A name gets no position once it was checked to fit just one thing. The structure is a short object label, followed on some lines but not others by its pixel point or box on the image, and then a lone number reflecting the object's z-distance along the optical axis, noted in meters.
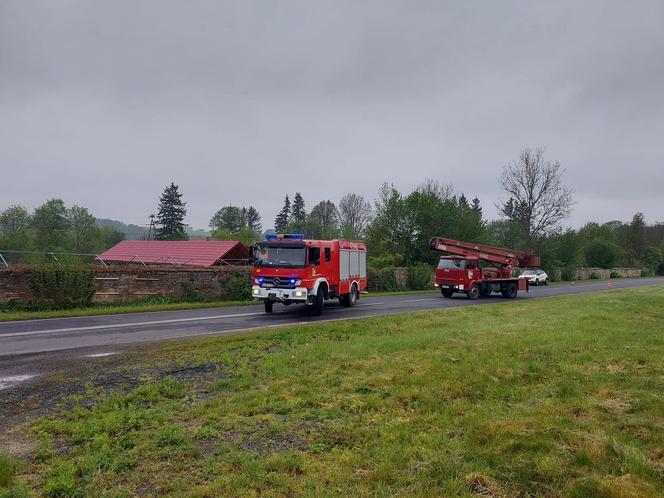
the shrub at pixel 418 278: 35.69
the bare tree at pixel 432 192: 48.58
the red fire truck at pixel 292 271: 16.11
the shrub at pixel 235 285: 23.11
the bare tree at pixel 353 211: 96.25
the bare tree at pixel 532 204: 53.66
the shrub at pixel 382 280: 32.88
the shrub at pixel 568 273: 54.71
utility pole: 83.69
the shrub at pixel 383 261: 41.66
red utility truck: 25.94
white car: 44.62
